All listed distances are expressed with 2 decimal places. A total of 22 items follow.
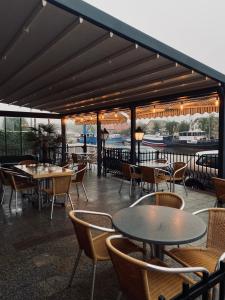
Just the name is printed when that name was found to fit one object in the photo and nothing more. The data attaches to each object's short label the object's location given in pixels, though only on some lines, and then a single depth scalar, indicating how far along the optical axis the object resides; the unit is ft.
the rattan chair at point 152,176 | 19.42
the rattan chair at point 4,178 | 18.32
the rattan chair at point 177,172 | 20.84
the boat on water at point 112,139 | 77.90
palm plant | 21.62
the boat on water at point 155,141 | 94.62
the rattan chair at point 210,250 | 7.45
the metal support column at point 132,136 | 28.14
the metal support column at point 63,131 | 41.93
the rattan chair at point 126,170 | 21.85
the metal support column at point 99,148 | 32.24
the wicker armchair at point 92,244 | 7.52
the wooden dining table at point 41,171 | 16.37
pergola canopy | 9.79
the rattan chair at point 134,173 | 21.75
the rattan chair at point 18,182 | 16.83
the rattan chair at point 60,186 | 15.65
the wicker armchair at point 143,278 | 5.33
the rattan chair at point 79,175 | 18.88
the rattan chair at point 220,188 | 13.74
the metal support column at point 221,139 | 17.99
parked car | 24.56
